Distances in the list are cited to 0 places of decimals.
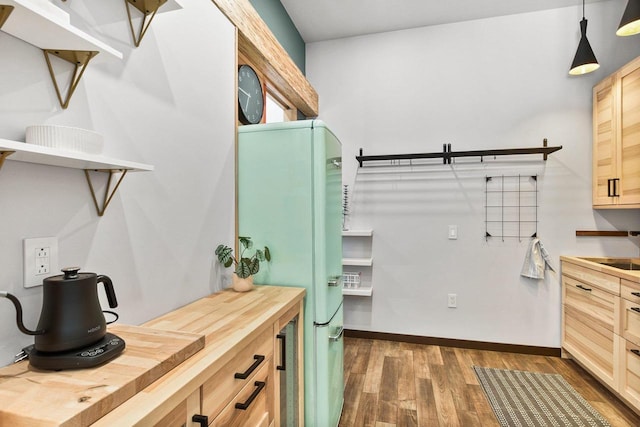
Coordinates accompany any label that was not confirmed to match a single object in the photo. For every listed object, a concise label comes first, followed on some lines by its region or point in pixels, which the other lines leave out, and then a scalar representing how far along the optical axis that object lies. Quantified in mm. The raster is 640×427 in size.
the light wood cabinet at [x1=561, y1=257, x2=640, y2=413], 2066
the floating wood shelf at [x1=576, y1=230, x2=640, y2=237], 2780
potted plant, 1640
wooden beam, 1940
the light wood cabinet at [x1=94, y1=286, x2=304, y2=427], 704
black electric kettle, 737
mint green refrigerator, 1694
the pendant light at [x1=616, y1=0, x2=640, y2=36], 2067
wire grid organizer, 2998
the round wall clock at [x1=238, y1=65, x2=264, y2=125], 2131
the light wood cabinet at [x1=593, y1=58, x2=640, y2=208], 2396
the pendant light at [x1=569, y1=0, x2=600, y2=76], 2562
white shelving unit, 3180
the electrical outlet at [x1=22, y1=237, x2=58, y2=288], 843
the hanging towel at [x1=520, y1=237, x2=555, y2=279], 2908
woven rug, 2020
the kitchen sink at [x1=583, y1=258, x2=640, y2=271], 2506
